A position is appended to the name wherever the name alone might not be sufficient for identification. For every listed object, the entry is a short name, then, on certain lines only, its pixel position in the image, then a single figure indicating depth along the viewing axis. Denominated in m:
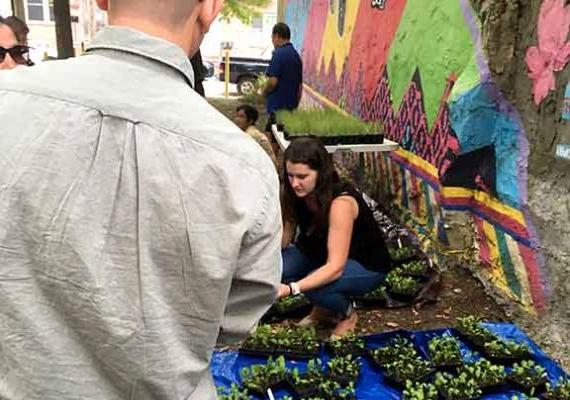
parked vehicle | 17.75
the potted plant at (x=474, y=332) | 3.21
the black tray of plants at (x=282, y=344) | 3.12
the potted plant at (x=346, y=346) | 3.13
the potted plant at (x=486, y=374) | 2.83
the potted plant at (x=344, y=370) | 2.89
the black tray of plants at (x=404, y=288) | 3.94
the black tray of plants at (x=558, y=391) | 2.70
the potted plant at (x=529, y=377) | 2.82
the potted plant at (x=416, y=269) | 4.11
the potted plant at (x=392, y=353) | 3.06
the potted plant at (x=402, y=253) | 4.40
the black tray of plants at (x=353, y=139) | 5.18
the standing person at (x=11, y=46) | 3.51
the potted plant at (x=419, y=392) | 2.73
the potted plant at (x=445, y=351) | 3.01
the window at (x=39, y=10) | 25.88
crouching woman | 3.11
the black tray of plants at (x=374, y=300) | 3.89
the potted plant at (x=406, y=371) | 2.91
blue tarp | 2.88
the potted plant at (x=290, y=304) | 3.77
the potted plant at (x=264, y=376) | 2.83
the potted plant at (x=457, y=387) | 2.73
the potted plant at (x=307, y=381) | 2.80
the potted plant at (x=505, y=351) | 3.04
